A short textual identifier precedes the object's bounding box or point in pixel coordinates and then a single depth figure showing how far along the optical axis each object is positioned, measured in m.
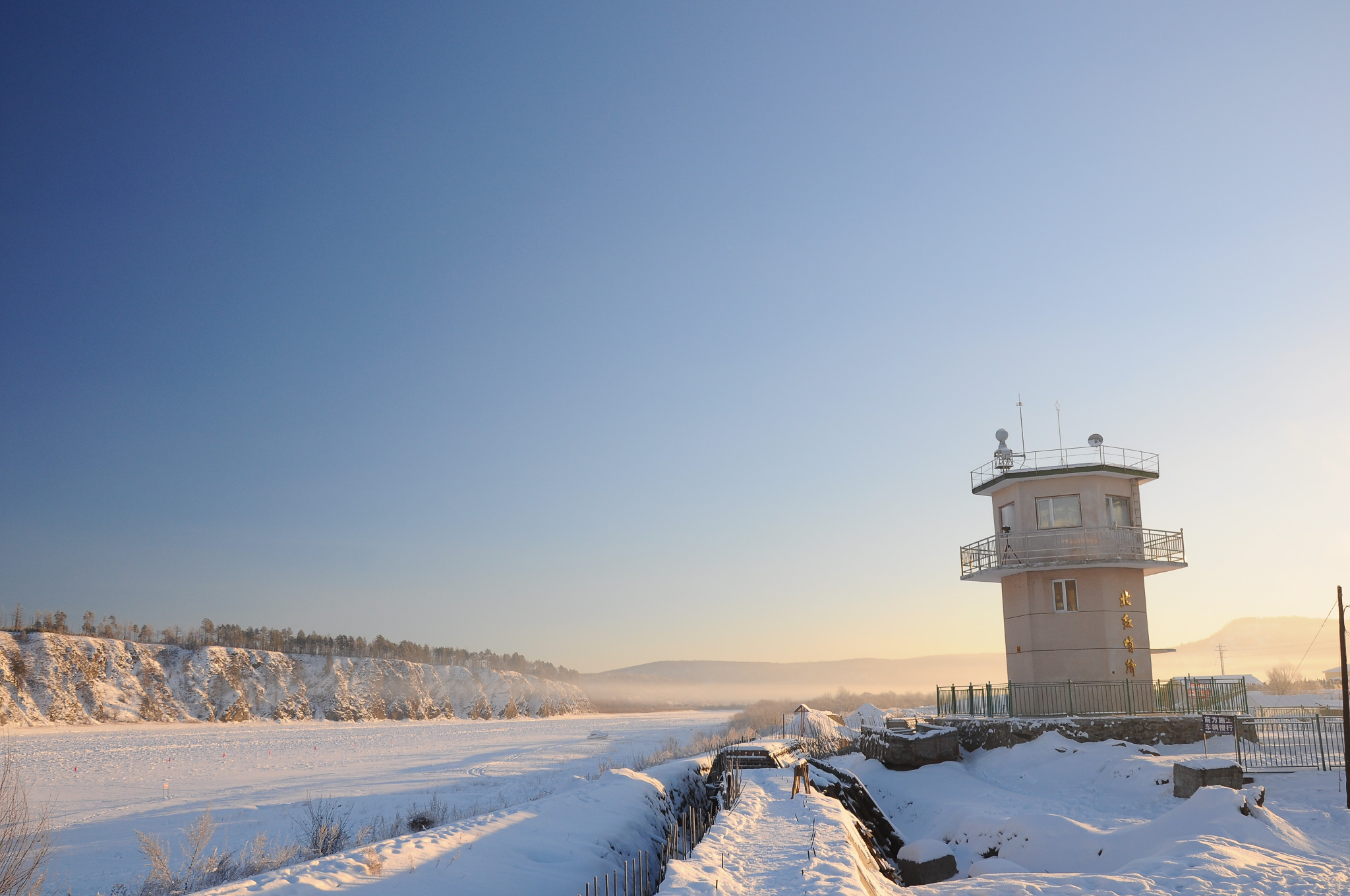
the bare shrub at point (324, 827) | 14.19
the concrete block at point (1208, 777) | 17.47
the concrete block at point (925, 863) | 15.45
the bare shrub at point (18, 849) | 9.38
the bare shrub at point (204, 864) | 11.70
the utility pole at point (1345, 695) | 17.12
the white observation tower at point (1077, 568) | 26.17
